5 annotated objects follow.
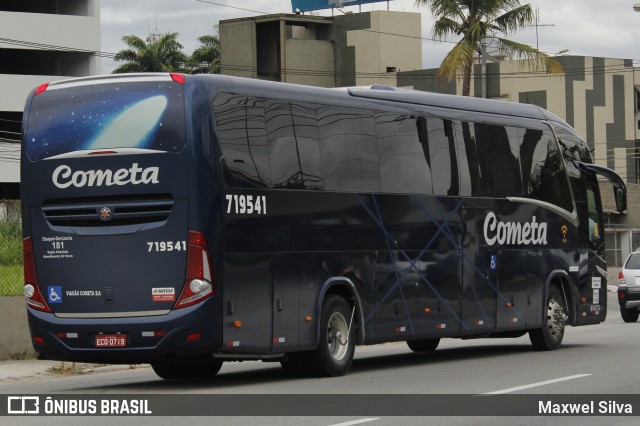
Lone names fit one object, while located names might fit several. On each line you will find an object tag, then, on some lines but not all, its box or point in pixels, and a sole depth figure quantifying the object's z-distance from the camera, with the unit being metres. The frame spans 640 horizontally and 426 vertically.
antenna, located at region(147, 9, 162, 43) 93.44
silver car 31.55
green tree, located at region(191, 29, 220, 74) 95.38
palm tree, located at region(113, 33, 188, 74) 91.75
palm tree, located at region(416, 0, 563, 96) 41.78
